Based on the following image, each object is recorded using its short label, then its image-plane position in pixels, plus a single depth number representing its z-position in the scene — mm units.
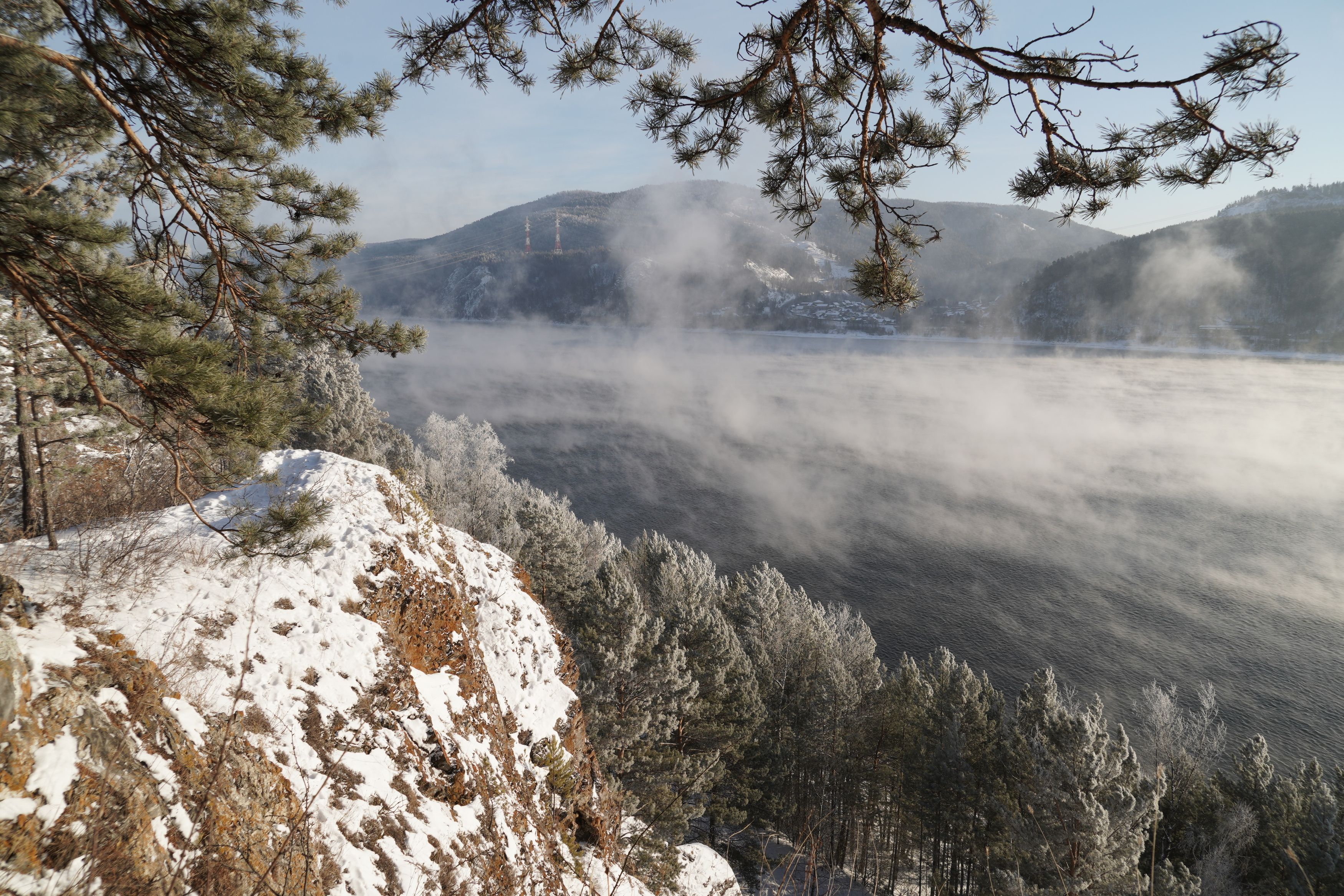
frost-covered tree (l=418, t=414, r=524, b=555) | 27641
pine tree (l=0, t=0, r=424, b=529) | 2742
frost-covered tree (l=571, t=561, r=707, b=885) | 13297
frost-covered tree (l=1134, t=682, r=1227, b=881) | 17938
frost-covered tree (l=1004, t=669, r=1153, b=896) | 11812
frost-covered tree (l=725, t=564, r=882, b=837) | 20250
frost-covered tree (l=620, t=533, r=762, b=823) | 15750
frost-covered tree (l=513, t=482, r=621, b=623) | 20453
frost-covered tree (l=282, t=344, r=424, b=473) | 24859
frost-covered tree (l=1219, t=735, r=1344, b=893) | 14641
